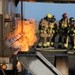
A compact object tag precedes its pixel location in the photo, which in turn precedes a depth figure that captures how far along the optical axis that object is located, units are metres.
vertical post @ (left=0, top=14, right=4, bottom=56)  5.78
